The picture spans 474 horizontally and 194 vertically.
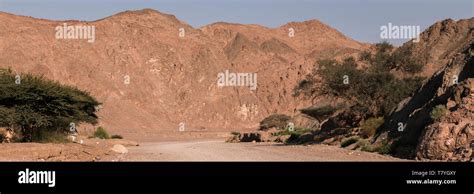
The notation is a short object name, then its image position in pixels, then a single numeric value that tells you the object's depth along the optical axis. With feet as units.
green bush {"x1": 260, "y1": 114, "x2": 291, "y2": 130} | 279.38
